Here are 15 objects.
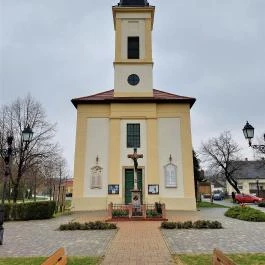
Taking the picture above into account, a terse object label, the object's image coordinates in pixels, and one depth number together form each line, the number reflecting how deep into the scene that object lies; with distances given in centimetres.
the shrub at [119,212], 1739
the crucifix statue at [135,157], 1816
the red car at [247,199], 3841
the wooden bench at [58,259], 522
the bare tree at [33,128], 2642
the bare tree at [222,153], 4938
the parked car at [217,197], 5684
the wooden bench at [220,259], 511
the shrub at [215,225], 1351
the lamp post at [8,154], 1079
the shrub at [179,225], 1357
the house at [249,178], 7319
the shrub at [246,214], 1633
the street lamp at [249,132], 1127
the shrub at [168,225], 1349
